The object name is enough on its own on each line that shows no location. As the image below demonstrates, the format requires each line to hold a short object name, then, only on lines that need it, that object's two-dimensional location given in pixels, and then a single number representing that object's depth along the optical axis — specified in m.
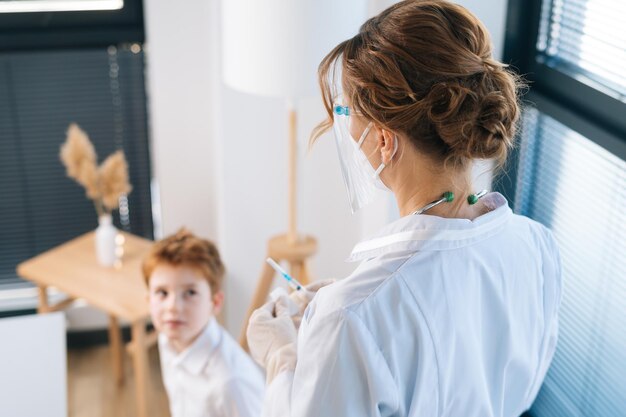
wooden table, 2.66
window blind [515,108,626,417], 1.76
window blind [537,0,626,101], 1.70
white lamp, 2.07
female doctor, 1.11
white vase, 2.85
